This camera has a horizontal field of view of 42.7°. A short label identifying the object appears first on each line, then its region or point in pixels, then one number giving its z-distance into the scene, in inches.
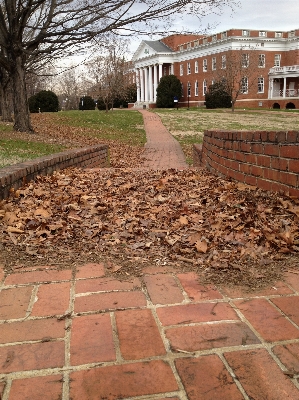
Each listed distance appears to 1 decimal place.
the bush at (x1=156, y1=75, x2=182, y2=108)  1959.9
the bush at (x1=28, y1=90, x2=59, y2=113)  1498.5
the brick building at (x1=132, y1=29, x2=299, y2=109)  1737.2
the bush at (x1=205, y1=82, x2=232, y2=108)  1623.6
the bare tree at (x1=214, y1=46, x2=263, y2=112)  1476.5
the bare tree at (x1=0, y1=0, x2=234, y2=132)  386.0
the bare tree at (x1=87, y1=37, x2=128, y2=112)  1332.4
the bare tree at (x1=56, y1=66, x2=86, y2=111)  2827.3
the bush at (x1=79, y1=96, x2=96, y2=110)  2121.1
